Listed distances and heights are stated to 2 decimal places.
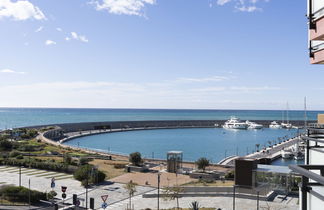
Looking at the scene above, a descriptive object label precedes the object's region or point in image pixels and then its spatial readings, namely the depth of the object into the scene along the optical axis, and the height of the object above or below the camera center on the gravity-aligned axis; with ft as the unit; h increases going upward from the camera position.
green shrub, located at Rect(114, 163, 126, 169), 142.68 -23.59
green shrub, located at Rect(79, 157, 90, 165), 142.41 -21.67
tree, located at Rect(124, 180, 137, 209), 88.24 -20.75
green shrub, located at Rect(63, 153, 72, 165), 141.51 -21.31
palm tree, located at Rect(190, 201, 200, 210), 75.07 -21.16
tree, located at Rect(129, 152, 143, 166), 140.56 -20.22
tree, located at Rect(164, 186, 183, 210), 87.91 -21.76
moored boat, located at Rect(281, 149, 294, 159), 203.10 -25.18
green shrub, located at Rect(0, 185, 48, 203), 84.37 -21.31
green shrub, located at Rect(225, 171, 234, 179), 121.30 -22.82
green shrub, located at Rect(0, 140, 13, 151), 181.06 -20.06
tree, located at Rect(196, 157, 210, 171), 128.67 -19.88
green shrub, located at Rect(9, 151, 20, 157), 157.75 -21.17
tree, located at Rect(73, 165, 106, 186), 111.86 -21.71
